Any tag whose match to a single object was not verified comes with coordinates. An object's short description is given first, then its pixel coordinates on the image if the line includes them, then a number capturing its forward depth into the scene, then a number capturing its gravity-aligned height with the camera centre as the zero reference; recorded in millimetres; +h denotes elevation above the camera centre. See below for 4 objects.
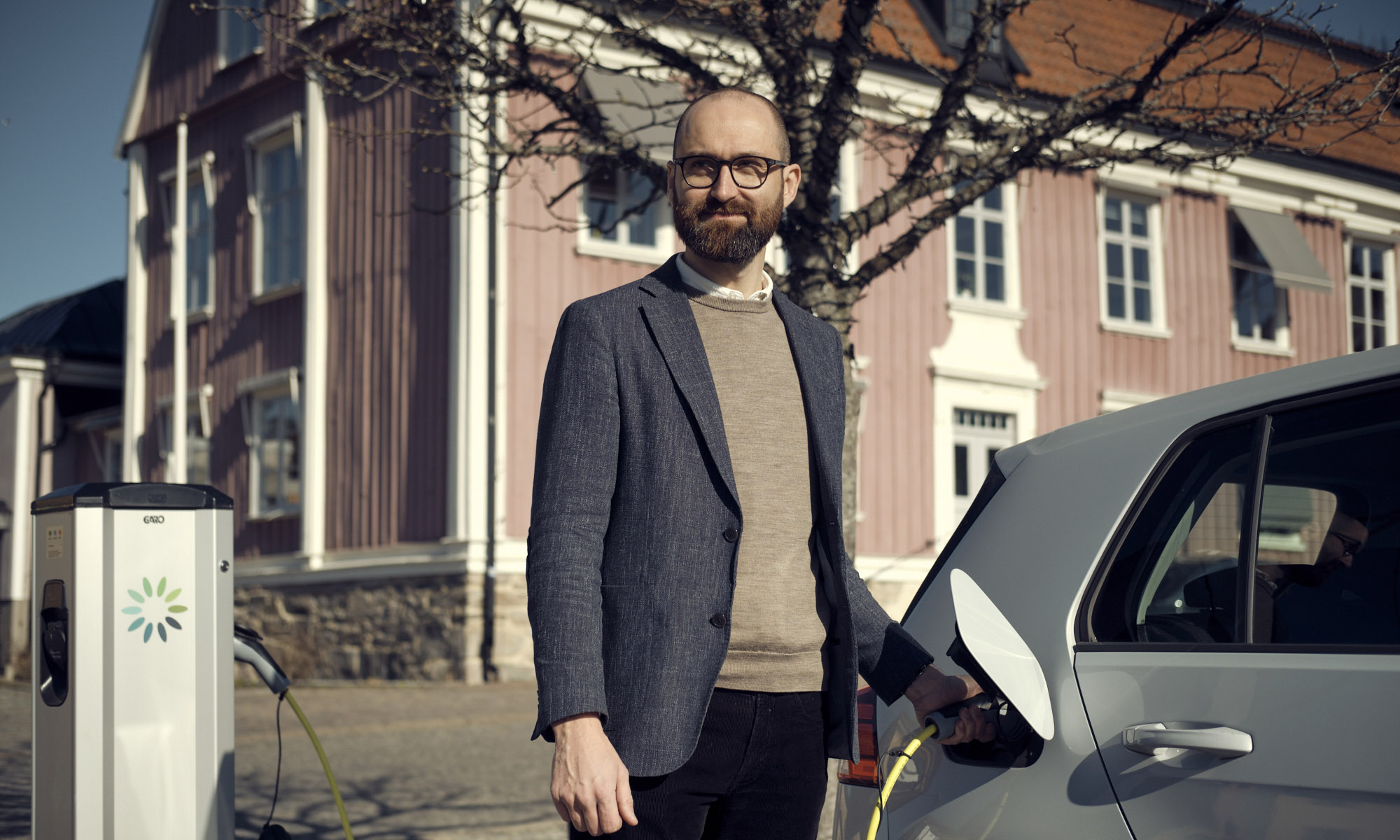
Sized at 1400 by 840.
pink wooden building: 14719 +2143
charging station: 4234 -541
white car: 1903 -242
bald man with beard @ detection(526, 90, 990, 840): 2049 -100
